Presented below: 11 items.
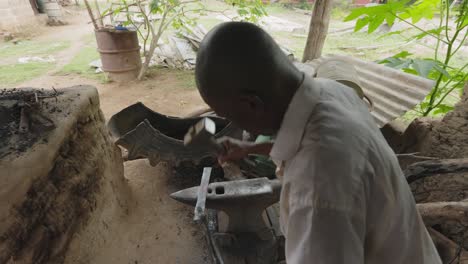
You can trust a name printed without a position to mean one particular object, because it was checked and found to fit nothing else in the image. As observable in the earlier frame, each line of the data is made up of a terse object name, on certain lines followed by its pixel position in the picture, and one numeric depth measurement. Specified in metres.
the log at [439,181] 1.47
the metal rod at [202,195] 1.59
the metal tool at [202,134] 0.84
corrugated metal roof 2.25
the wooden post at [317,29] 3.32
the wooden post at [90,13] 5.26
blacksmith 0.66
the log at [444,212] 1.35
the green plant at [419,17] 2.06
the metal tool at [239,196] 1.92
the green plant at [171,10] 5.46
